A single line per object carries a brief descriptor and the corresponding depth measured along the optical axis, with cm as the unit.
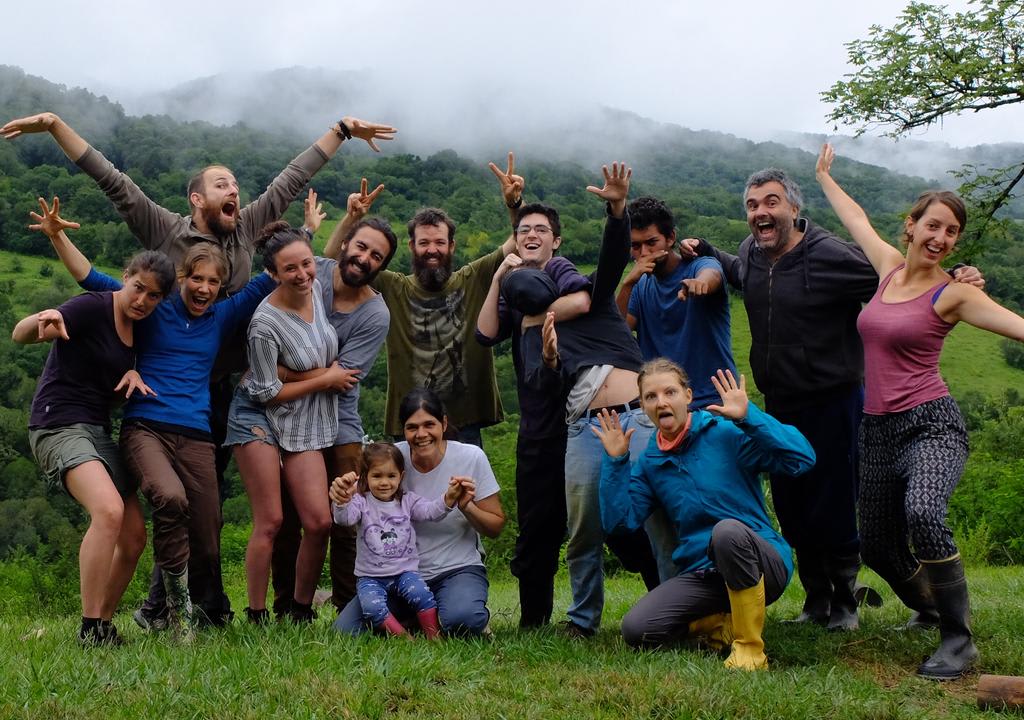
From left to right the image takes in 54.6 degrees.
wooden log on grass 434
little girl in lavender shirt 572
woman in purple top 522
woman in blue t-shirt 544
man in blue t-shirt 614
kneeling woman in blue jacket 517
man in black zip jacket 590
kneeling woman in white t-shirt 585
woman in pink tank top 496
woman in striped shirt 582
